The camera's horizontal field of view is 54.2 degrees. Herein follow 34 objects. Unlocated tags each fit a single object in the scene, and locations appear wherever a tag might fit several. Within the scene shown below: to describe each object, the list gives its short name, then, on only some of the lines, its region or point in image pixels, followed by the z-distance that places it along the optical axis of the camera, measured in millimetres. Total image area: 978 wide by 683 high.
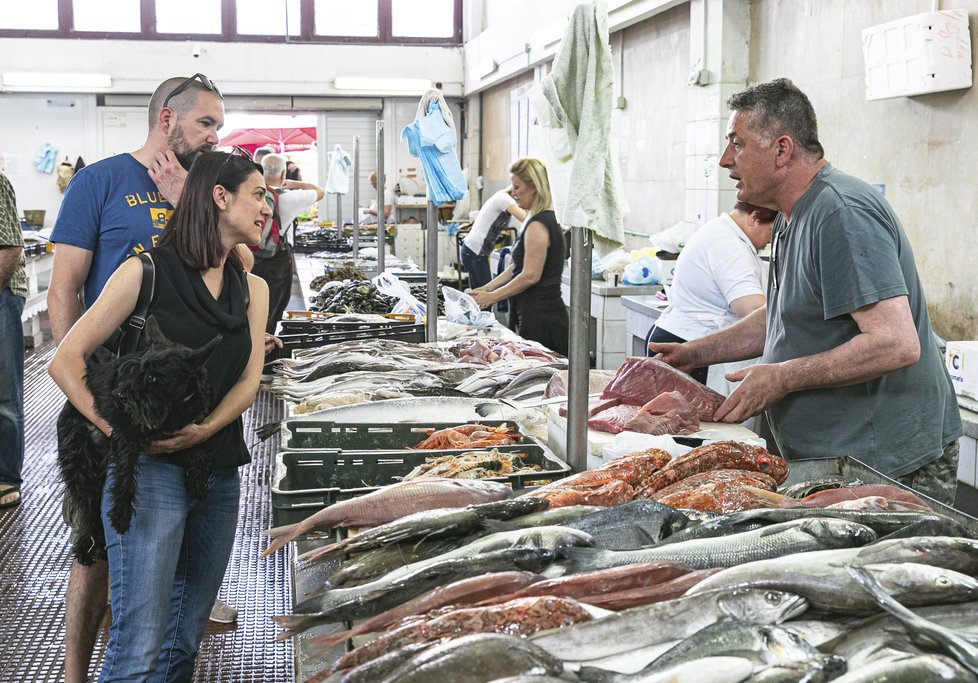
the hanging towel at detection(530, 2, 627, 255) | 2652
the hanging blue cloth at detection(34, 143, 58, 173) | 17547
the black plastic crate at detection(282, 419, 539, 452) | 3125
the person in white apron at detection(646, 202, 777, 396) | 4355
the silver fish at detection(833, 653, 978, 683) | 1233
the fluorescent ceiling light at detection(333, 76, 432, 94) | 17266
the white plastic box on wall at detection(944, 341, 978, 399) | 4059
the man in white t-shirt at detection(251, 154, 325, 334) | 8659
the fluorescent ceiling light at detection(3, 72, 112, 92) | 16469
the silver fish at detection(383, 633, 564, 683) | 1381
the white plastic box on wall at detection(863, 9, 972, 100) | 4727
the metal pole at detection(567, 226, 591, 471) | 2633
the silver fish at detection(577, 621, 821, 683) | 1347
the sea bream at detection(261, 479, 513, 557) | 2234
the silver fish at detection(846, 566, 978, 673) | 1276
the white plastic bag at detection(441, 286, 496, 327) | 6219
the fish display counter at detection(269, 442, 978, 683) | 1380
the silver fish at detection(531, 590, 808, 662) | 1459
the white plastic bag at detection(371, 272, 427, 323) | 6402
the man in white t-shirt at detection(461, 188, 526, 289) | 9633
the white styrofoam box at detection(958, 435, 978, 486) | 4027
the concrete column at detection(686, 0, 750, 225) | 7438
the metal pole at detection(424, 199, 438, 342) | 5605
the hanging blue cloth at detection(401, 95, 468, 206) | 5980
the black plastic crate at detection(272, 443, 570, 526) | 2607
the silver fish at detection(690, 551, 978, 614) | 1493
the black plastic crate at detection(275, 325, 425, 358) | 5316
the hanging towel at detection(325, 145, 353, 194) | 12211
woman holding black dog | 2438
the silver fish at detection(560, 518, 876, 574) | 1724
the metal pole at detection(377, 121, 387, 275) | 7949
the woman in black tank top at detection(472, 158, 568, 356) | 6258
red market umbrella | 20875
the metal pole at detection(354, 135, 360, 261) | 9734
